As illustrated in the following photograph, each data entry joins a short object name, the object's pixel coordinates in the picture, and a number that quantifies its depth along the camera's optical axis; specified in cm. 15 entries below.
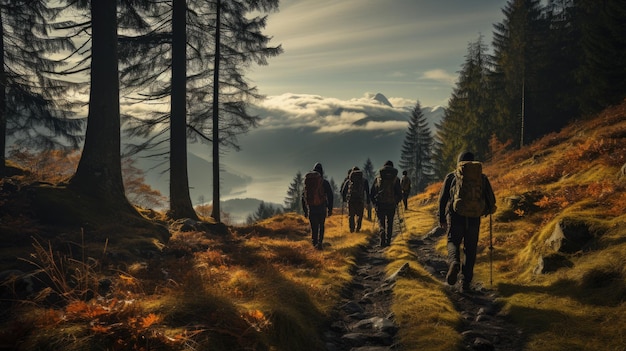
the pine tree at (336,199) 13412
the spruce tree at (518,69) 3612
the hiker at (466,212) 727
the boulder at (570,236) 700
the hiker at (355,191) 1548
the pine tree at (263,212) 9038
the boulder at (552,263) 683
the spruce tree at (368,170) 10499
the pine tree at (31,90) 1541
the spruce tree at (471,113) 4487
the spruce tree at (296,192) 8173
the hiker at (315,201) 1219
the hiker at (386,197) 1305
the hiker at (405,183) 2302
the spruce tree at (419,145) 6600
